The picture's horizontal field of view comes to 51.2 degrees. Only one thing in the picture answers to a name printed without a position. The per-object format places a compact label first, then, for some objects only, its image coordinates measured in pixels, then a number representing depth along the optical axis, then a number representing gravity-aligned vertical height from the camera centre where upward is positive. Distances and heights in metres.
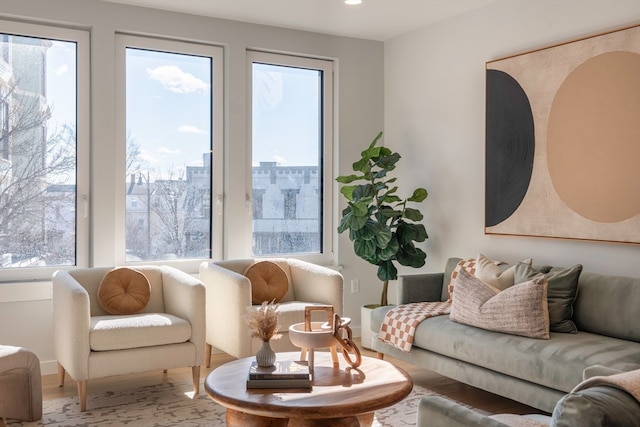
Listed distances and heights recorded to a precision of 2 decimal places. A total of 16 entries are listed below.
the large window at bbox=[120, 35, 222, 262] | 4.93 +0.41
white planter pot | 5.20 -0.99
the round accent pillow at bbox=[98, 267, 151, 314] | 4.26 -0.58
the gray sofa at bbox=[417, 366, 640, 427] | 1.49 -0.46
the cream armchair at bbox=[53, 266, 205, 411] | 3.71 -0.76
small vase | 3.08 -0.72
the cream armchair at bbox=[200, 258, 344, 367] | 4.23 -0.66
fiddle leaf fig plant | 4.95 -0.15
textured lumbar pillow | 3.55 -0.58
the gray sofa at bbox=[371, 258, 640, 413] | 3.20 -0.75
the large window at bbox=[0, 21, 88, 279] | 4.49 +0.35
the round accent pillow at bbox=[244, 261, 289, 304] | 4.71 -0.57
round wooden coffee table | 2.63 -0.80
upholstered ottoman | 3.45 -0.96
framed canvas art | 3.78 +0.38
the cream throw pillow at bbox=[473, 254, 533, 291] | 3.99 -0.43
